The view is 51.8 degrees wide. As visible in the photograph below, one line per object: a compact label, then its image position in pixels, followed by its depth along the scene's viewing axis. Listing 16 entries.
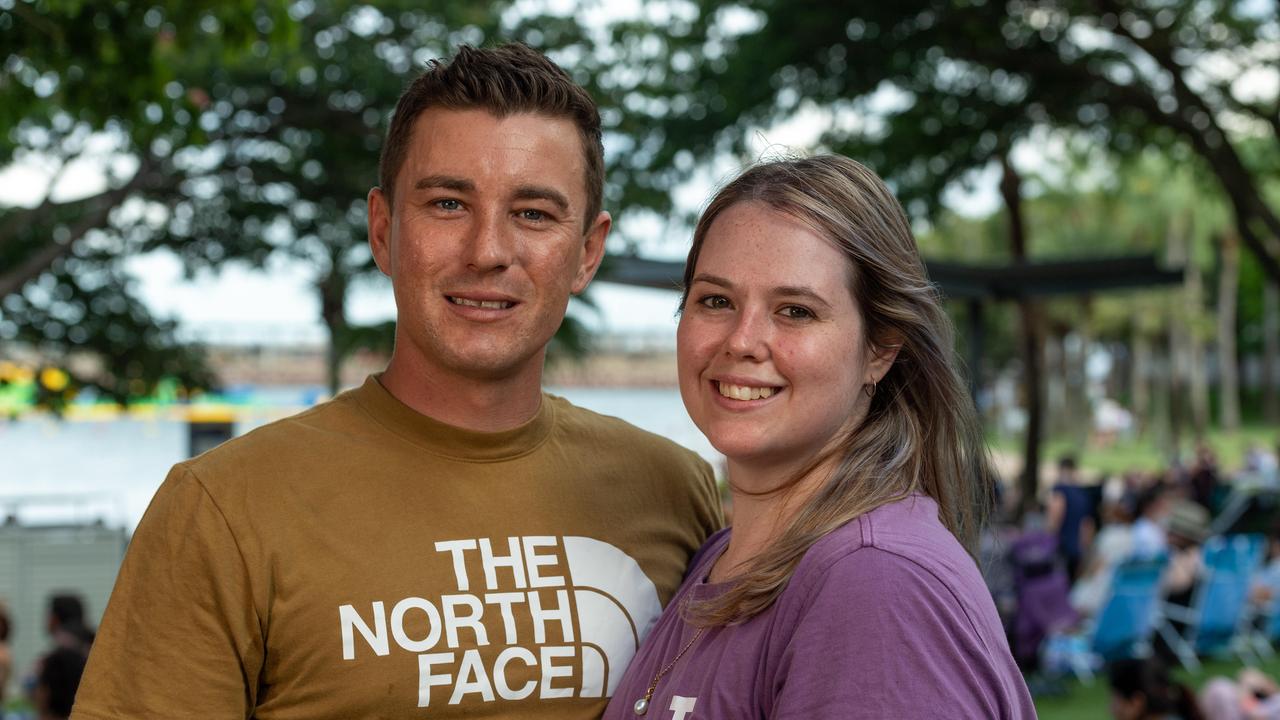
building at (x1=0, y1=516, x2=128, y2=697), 11.80
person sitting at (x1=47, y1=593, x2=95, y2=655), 7.55
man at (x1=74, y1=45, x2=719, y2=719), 1.99
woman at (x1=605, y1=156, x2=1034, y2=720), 1.67
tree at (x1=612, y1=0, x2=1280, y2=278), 10.41
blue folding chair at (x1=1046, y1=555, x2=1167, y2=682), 10.18
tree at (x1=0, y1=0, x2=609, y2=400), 10.34
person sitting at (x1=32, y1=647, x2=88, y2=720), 6.33
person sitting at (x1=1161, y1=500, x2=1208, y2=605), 11.46
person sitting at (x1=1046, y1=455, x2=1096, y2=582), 14.95
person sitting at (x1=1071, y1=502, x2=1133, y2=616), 11.52
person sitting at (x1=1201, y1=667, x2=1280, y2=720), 7.16
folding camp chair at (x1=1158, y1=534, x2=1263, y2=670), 10.97
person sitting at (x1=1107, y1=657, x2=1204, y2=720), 6.60
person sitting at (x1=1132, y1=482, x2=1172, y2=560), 12.55
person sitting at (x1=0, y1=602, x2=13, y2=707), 9.45
